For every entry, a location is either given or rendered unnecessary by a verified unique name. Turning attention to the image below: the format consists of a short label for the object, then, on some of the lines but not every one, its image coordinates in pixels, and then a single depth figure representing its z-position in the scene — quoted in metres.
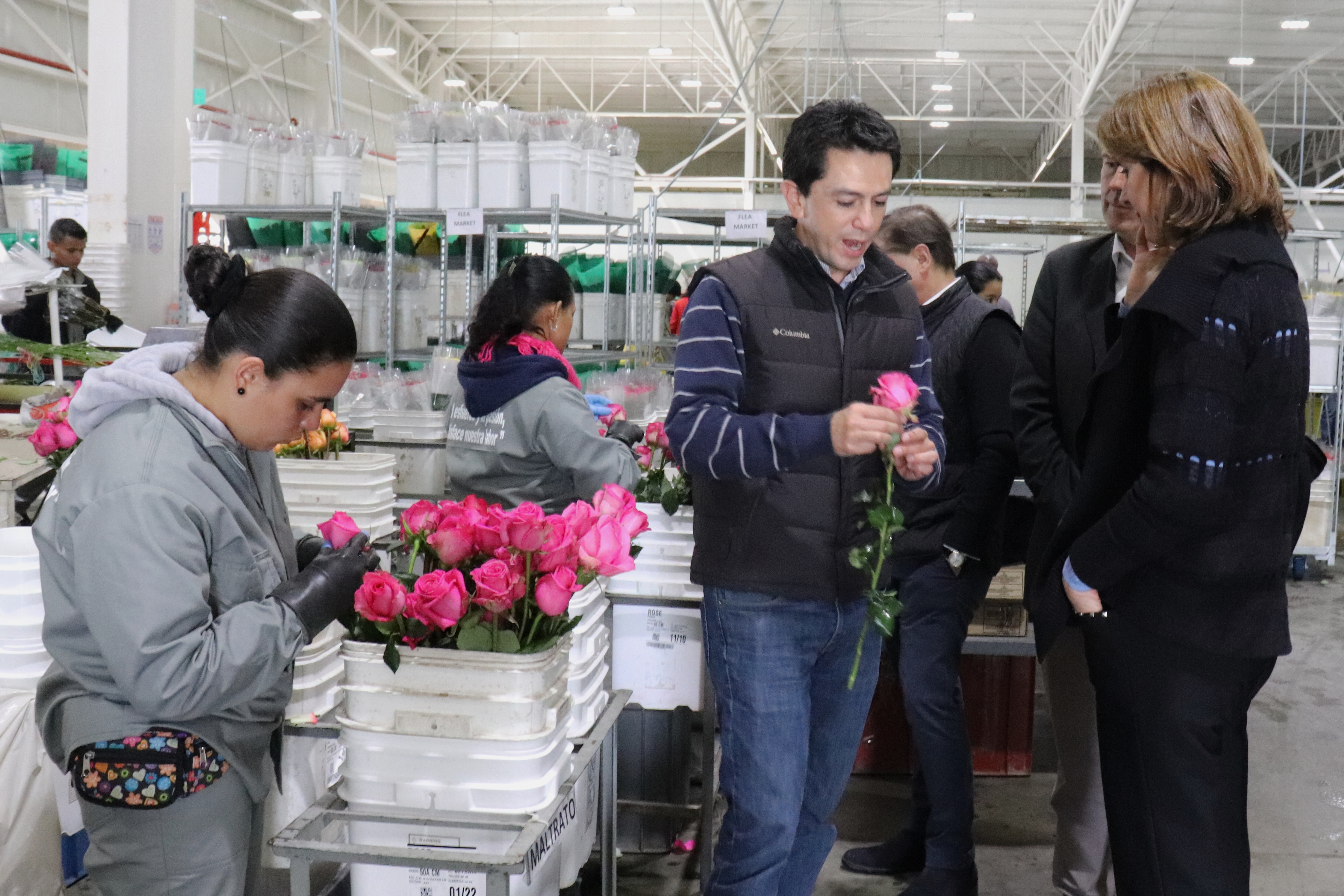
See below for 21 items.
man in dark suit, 2.21
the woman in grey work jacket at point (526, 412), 2.75
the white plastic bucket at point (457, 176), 4.52
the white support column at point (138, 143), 6.12
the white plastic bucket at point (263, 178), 4.68
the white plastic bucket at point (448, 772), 1.65
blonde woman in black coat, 1.74
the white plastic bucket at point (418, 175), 4.57
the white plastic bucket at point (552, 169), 4.47
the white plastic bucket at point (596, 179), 4.67
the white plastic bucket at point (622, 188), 4.89
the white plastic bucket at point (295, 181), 4.78
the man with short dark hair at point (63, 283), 4.93
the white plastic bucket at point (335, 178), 4.77
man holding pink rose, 1.95
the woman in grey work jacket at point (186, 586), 1.50
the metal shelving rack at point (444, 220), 4.42
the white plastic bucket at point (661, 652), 2.76
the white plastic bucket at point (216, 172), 4.56
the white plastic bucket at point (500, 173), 4.50
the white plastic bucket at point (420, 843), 1.64
